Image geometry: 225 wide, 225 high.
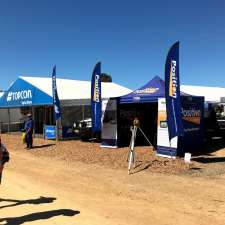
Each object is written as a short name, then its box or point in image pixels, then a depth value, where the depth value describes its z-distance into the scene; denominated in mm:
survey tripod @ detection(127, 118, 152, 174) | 8059
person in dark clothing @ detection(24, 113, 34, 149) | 12471
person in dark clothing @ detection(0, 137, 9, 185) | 4847
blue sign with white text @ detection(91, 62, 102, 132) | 11690
